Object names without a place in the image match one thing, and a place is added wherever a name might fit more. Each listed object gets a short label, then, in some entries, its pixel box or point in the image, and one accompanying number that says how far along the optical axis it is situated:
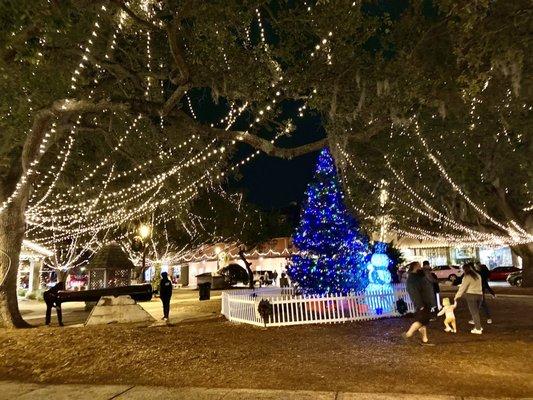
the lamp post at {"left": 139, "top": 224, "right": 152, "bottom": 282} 26.53
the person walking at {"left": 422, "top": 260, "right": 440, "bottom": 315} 12.03
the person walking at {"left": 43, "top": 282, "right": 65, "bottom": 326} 13.62
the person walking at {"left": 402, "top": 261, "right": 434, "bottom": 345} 8.66
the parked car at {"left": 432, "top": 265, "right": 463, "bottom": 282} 32.58
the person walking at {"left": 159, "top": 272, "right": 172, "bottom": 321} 13.11
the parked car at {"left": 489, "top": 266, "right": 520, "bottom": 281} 31.32
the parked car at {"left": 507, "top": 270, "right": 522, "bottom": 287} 26.84
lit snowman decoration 14.24
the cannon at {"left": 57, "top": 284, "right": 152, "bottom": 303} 14.67
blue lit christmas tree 13.84
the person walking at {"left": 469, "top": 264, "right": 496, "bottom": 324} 14.66
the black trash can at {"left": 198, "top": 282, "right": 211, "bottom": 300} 21.36
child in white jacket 9.73
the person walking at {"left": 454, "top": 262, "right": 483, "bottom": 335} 9.70
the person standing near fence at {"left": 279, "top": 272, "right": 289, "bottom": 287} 24.83
